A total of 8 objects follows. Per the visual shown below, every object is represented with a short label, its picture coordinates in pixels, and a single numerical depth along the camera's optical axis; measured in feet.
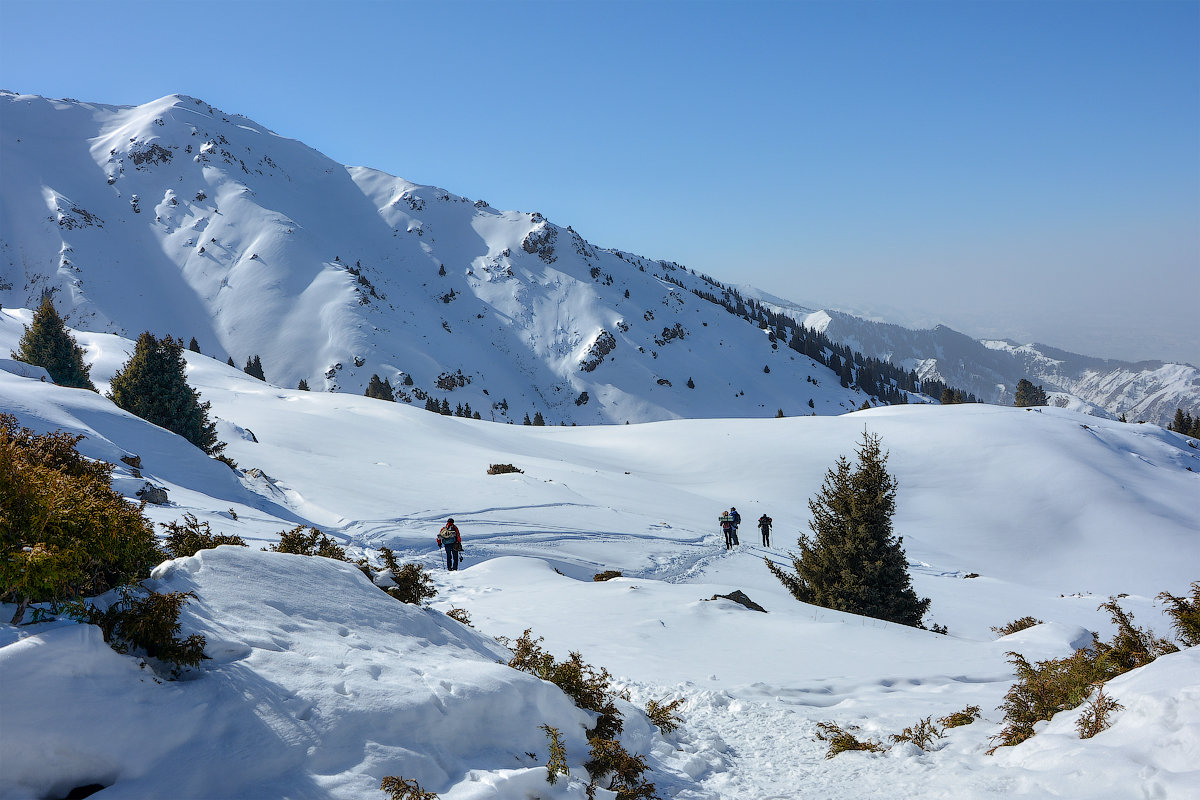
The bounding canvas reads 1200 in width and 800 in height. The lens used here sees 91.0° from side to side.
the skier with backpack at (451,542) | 58.44
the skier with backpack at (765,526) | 90.32
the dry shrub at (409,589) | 29.76
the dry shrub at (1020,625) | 48.26
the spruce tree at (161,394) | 88.74
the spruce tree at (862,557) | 53.01
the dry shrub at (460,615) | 31.79
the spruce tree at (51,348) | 114.52
